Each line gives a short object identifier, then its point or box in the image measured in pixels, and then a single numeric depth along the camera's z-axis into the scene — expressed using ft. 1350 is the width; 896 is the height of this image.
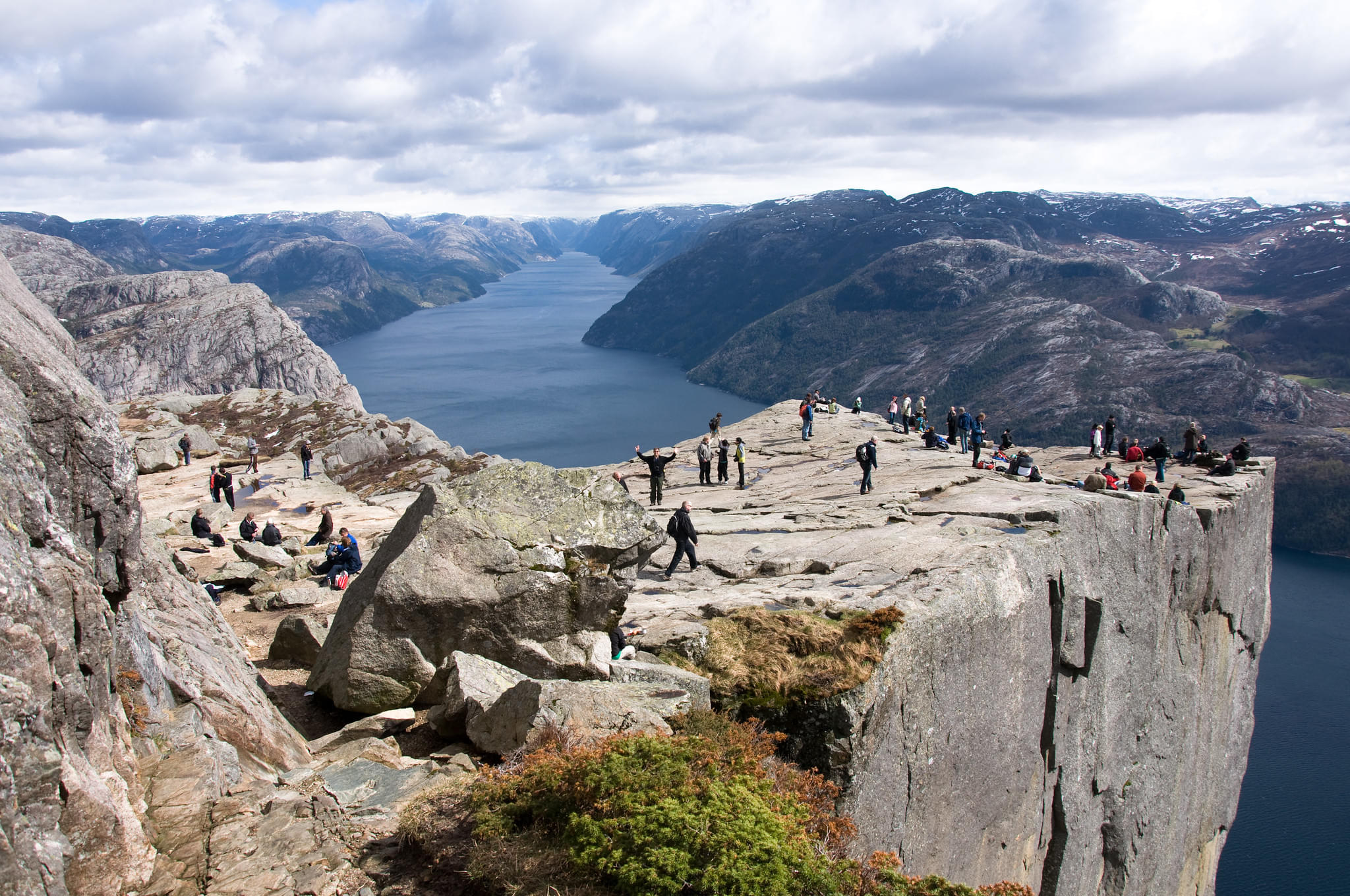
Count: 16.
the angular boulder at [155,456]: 169.48
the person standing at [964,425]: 134.06
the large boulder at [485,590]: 44.14
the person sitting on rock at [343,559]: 76.18
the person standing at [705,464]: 111.75
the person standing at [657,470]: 99.35
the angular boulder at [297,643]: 53.36
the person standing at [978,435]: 120.37
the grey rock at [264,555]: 81.92
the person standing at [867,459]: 100.89
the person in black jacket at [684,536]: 68.44
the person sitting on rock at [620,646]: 47.42
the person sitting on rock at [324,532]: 97.91
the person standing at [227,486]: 125.59
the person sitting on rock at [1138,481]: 92.12
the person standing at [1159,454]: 118.01
